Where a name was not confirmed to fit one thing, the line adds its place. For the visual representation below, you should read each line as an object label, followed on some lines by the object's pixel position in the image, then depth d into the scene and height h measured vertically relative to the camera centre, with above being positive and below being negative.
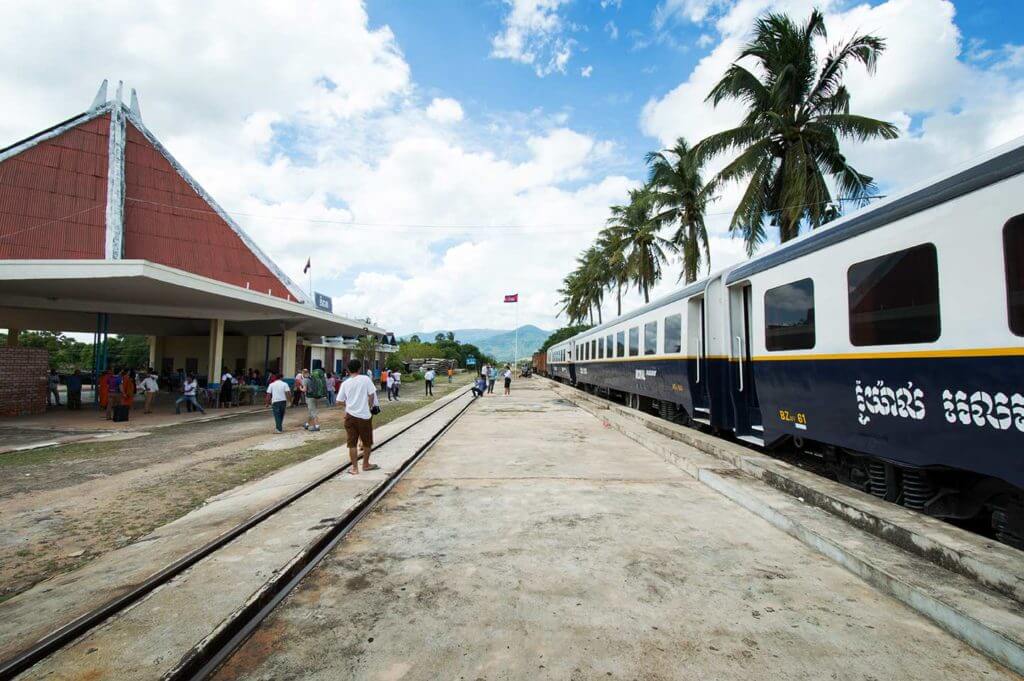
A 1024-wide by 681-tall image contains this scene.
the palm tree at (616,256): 30.69 +6.95
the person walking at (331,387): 20.35 -0.96
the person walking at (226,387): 19.81 -0.96
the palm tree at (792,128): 14.19 +7.05
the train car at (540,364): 60.83 +0.09
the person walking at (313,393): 12.57 -0.76
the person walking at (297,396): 21.41 -1.46
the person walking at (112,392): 14.90 -0.87
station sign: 41.28 +5.26
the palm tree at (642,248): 28.80 +6.87
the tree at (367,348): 43.72 +1.47
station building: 21.11 +7.84
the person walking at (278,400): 12.29 -0.90
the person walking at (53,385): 18.51 -0.87
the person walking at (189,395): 16.77 -1.07
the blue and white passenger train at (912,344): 3.45 +0.20
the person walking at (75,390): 17.81 -0.97
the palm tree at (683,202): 22.95 +7.85
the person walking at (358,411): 7.18 -0.68
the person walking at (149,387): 16.33 -0.78
